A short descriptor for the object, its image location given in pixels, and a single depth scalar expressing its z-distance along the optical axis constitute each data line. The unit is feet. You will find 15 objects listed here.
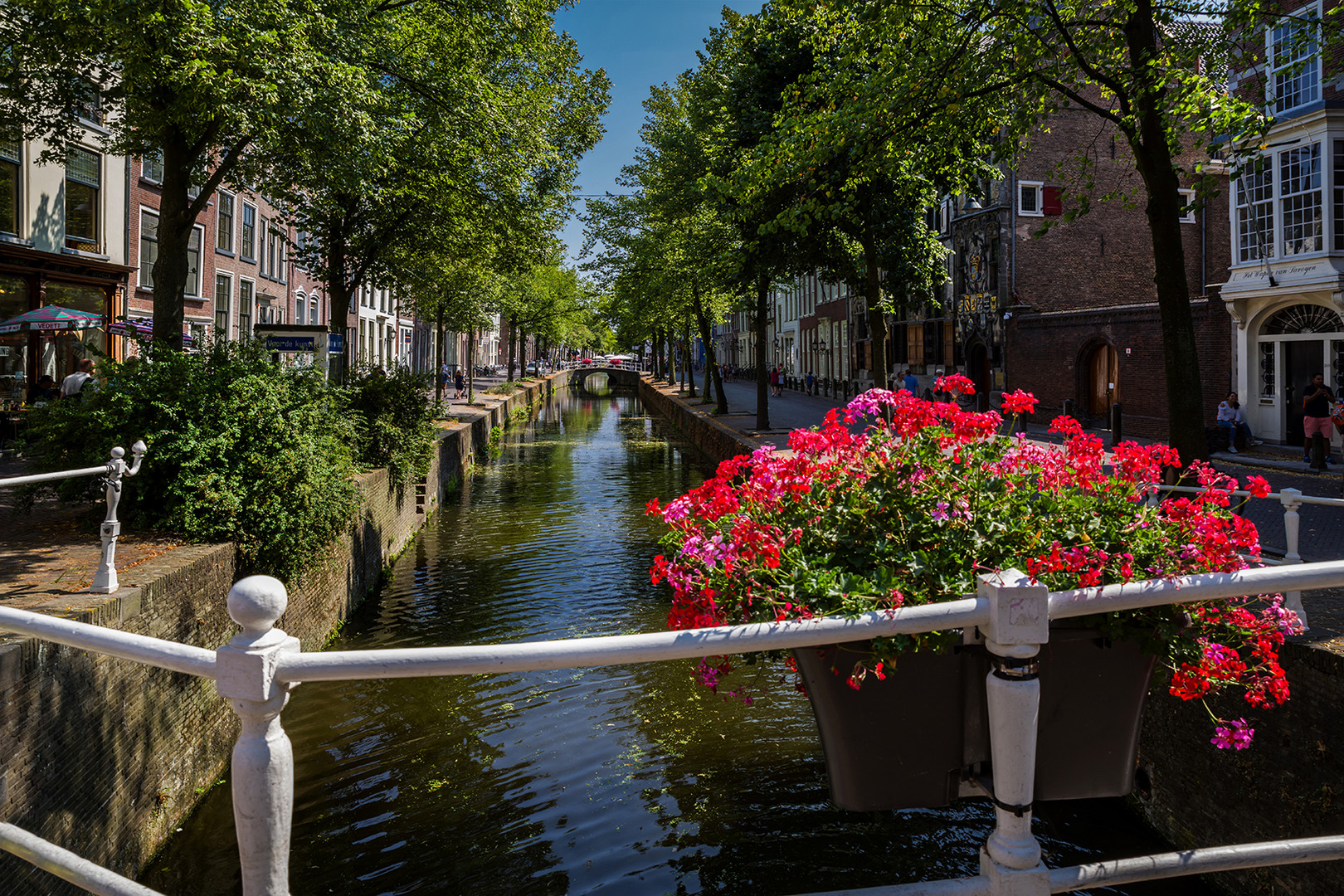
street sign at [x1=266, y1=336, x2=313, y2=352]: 48.74
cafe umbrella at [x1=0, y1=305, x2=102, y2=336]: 55.11
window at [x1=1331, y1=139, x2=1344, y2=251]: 60.70
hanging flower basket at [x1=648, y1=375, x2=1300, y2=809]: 7.53
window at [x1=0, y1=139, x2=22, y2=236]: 60.18
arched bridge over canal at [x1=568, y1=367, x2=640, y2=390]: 261.44
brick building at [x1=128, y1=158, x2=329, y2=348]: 76.33
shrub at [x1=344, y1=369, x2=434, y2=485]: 42.60
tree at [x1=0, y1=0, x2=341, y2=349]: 28.96
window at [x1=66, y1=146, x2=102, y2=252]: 66.74
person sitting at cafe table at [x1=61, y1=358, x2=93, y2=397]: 49.06
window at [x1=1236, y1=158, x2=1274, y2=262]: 65.77
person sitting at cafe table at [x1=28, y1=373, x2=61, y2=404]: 54.75
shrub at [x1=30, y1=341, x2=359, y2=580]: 23.09
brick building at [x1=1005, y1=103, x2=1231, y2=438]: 82.23
